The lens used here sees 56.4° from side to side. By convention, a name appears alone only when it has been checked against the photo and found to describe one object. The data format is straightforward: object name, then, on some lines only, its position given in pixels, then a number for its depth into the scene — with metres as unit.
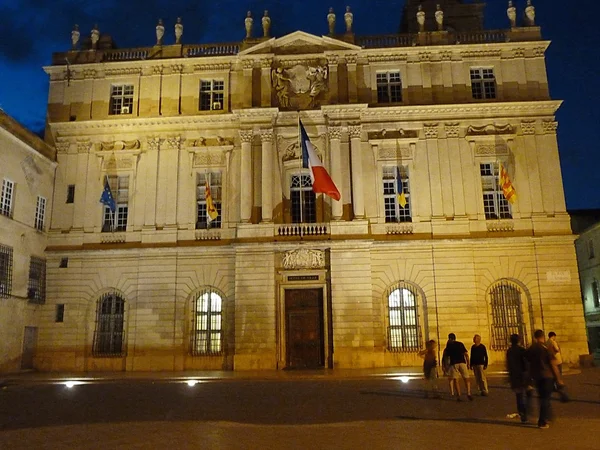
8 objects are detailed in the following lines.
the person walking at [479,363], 14.59
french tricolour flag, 23.56
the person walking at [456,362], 13.93
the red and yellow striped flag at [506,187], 24.56
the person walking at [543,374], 9.70
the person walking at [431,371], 14.48
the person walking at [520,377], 10.36
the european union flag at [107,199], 25.58
